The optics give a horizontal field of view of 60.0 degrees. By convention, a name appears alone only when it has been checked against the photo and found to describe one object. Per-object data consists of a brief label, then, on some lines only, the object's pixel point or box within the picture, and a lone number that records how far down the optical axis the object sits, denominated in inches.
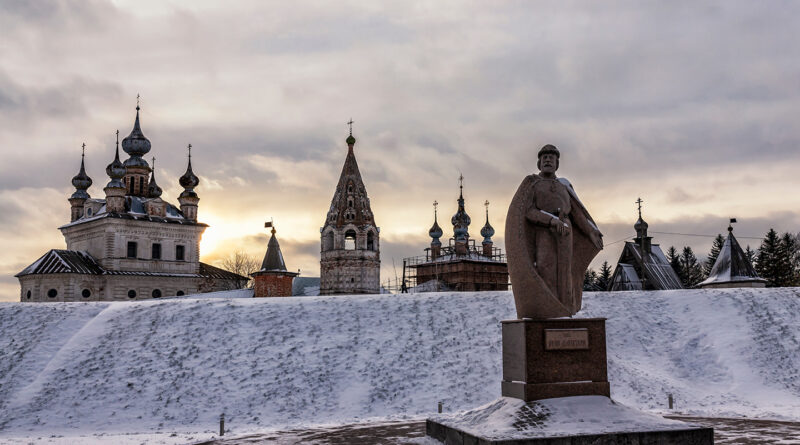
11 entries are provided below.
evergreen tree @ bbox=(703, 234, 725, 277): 2711.6
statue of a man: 476.1
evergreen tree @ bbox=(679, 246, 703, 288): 3007.6
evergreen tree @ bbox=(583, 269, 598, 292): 2530.5
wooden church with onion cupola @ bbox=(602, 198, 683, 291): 1930.4
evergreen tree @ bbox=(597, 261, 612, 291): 2876.7
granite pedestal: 453.7
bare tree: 3591.8
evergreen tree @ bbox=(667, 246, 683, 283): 2721.5
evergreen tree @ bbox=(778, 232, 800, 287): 2219.5
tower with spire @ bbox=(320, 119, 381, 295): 2342.5
